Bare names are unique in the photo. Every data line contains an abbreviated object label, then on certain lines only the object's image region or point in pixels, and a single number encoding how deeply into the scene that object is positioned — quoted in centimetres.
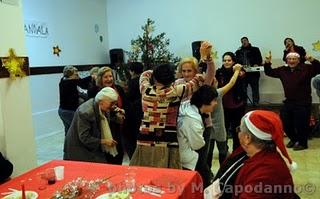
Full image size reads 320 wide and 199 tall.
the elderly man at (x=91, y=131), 277
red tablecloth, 189
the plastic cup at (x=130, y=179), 192
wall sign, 645
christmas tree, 700
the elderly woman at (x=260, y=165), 156
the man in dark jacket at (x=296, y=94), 496
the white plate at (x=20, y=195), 184
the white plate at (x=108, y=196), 179
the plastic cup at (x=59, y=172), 213
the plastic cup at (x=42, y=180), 202
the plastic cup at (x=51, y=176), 207
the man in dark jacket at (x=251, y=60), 778
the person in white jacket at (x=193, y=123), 267
